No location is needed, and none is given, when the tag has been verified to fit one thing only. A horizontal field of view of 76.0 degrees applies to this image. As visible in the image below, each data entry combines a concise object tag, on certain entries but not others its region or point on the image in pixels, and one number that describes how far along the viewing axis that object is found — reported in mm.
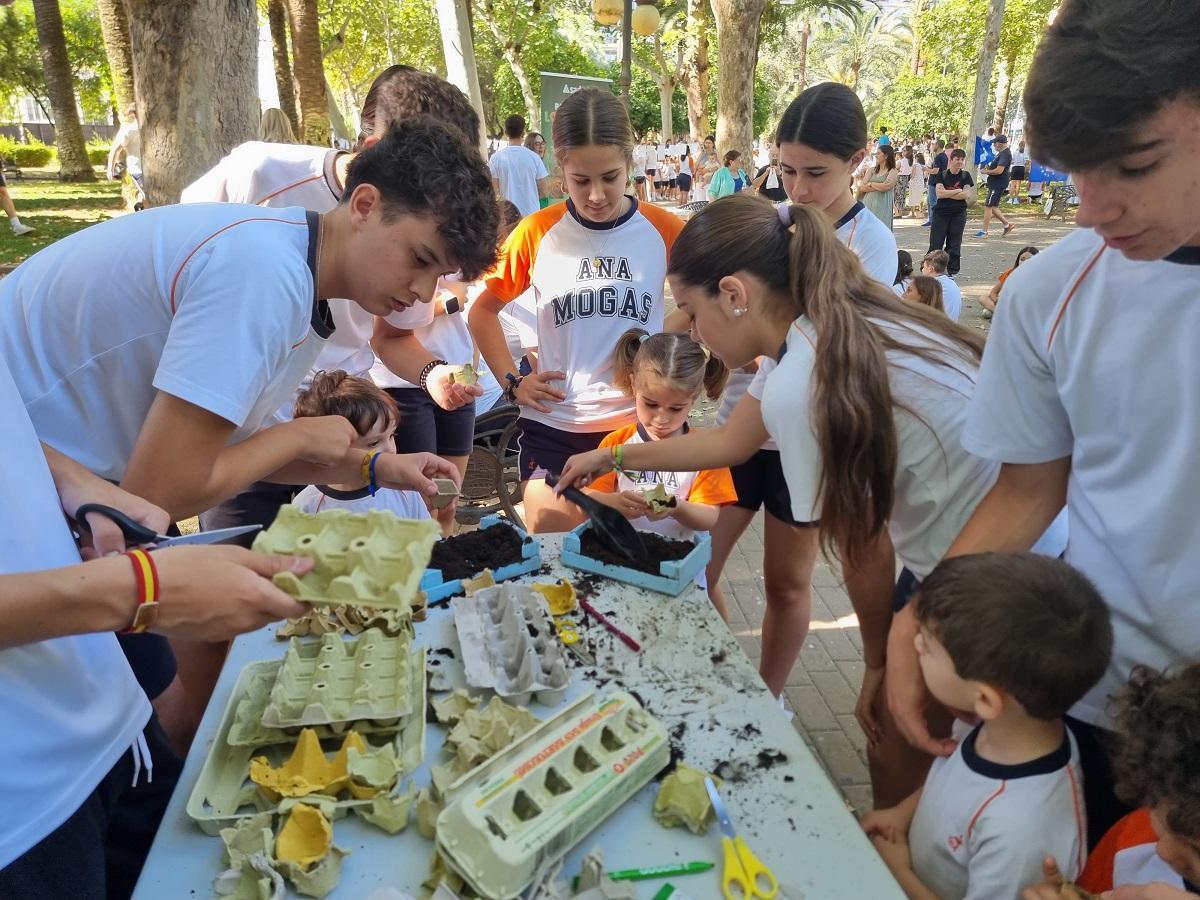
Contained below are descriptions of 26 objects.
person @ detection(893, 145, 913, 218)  20594
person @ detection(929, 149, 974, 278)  10375
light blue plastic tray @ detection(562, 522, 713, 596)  2127
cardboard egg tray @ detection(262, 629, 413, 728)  1537
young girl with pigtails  2660
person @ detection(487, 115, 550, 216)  6863
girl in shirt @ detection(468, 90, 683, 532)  3045
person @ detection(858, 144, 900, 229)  10211
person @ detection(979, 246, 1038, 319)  6900
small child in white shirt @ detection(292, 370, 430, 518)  2688
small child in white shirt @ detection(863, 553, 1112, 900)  1387
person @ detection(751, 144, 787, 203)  8352
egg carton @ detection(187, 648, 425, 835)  1357
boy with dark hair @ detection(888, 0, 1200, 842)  1085
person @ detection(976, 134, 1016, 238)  15480
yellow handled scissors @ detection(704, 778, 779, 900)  1236
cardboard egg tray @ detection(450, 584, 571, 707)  1689
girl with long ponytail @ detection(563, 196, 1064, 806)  1790
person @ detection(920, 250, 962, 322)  4969
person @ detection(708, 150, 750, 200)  12680
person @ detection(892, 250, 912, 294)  4516
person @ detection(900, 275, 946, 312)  4828
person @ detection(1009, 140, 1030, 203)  21016
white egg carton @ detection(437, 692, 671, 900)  1192
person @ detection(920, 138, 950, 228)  13008
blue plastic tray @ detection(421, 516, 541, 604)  2100
